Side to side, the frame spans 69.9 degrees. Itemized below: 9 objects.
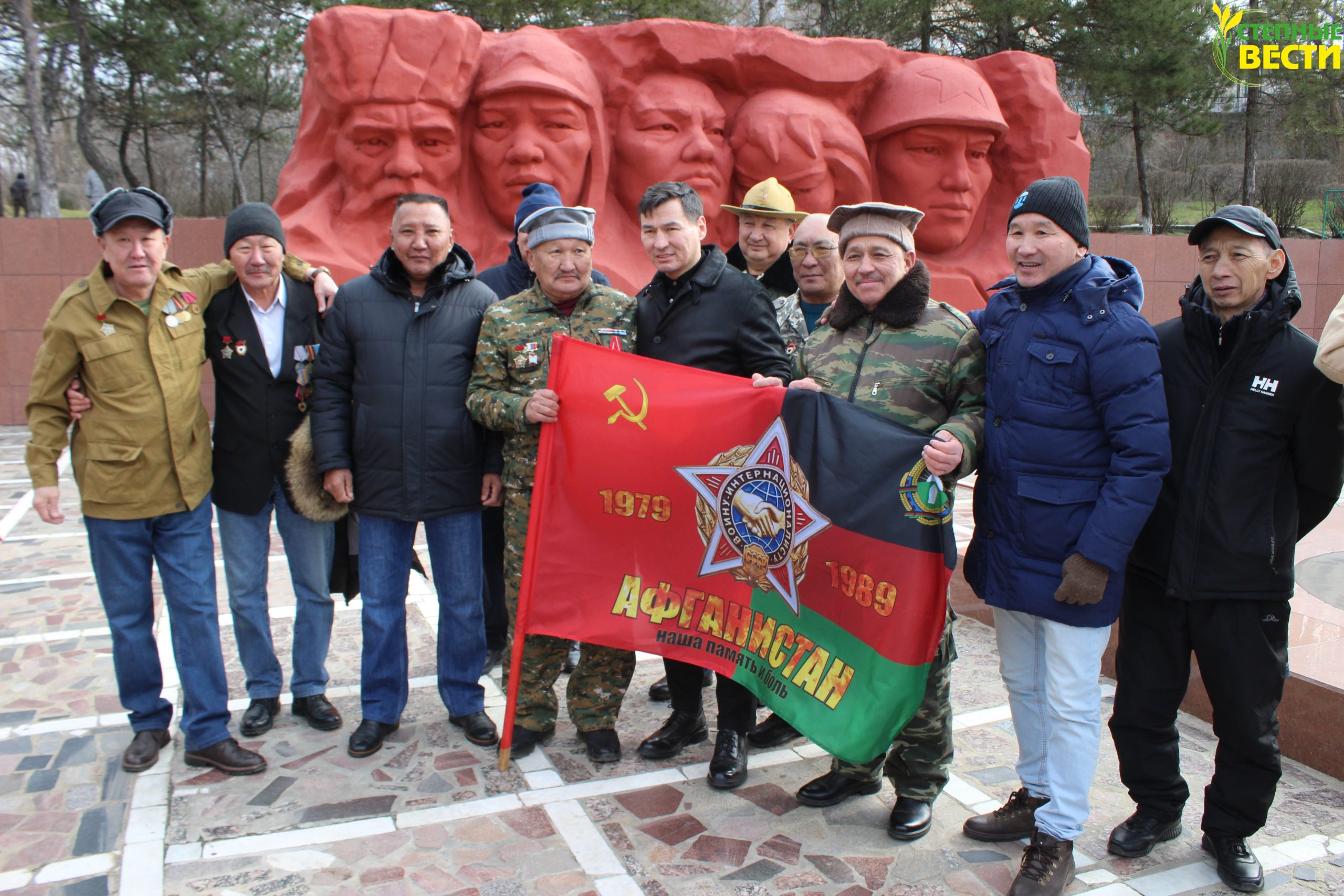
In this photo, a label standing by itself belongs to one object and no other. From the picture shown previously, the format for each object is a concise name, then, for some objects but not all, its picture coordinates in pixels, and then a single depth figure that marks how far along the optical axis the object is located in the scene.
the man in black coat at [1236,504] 2.53
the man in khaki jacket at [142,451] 3.09
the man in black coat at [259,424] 3.39
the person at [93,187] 15.73
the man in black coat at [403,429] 3.36
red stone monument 9.02
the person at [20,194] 16.78
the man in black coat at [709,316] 3.17
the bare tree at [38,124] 13.13
